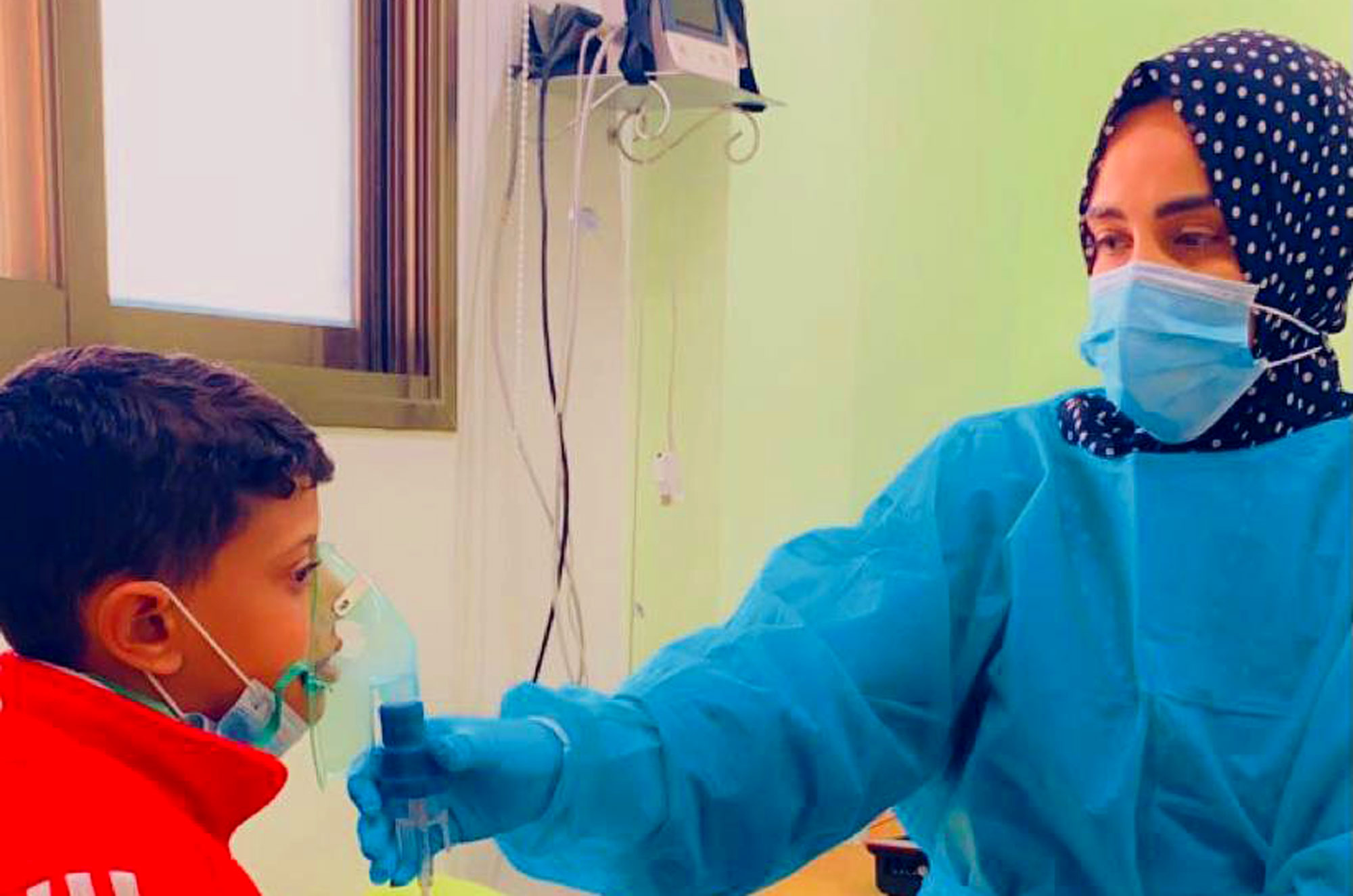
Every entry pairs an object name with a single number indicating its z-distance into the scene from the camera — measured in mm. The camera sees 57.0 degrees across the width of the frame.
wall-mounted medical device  1815
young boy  835
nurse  991
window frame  1342
